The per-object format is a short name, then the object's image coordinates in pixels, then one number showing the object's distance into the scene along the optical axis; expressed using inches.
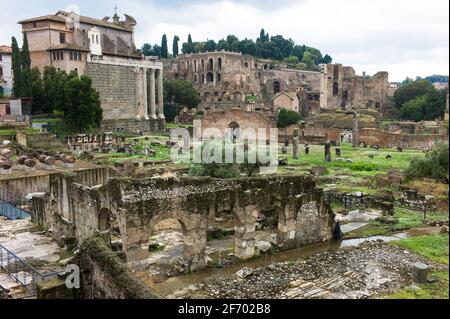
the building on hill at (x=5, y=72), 2381.9
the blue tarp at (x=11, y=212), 874.5
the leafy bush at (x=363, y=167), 1507.8
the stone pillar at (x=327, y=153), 1678.5
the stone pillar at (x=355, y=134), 2140.6
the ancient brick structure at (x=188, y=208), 612.4
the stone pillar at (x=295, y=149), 1751.2
